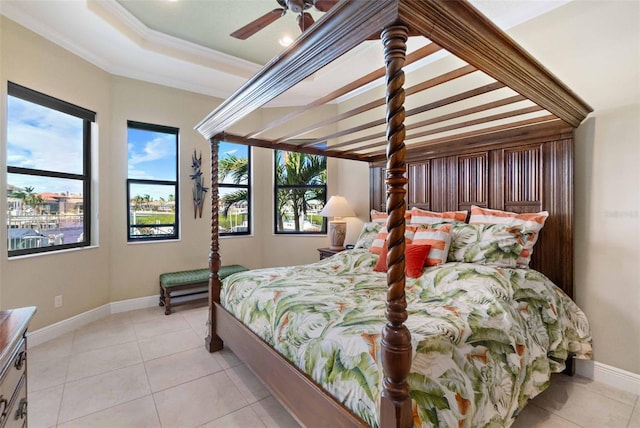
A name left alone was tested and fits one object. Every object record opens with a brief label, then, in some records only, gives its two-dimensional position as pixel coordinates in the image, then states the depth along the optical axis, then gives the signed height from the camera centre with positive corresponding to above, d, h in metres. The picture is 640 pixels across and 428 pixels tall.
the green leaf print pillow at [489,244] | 2.19 -0.23
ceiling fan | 2.01 +1.38
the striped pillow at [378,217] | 3.32 -0.03
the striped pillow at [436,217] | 2.77 -0.03
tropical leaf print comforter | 1.22 -0.61
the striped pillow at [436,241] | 2.30 -0.21
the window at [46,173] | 2.77 +0.42
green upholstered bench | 3.62 -0.87
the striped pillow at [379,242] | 2.77 -0.26
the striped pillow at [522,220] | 2.28 -0.05
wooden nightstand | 3.79 -0.48
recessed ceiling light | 3.26 +1.90
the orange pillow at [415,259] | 2.22 -0.33
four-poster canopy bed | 1.10 +0.59
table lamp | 3.94 -0.03
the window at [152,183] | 3.89 +0.41
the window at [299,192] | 4.64 +0.35
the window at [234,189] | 4.56 +0.38
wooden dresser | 0.94 -0.52
